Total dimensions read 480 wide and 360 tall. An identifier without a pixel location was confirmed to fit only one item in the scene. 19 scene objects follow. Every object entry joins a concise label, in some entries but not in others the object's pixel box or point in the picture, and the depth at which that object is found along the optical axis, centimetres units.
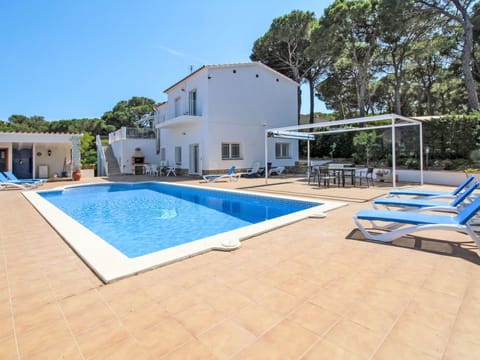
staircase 2358
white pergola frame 1016
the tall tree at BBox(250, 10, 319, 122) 2367
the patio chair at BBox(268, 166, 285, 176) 1935
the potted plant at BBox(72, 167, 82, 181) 1781
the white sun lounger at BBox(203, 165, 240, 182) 1606
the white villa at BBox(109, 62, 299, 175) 1833
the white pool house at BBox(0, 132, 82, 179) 1686
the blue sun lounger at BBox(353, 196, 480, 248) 401
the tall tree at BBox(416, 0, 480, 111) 1622
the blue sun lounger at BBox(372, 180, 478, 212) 539
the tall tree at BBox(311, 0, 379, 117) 1822
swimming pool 414
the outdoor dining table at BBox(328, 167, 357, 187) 1251
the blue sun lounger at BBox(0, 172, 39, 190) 1368
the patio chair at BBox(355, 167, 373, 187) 1246
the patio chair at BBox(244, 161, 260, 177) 1884
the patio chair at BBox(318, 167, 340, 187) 1295
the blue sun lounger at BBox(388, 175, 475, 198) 665
